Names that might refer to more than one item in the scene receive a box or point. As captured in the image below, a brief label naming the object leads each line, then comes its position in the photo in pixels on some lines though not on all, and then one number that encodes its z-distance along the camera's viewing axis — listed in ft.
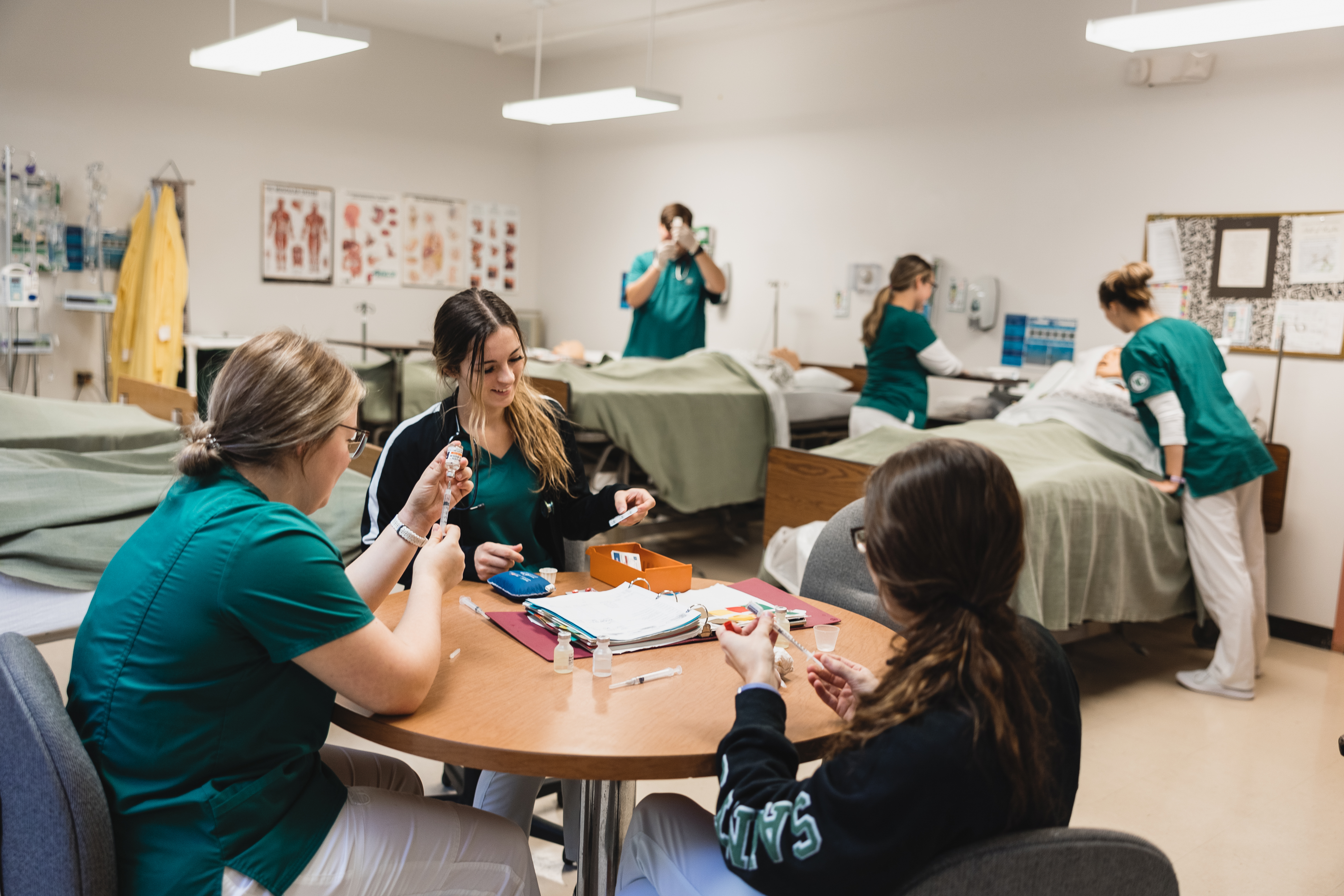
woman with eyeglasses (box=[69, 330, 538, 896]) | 4.08
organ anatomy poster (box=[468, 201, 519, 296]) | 25.73
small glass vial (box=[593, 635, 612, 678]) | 5.06
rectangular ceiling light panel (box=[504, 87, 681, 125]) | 16.69
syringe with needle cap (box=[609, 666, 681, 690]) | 4.96
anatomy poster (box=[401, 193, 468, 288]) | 24.64
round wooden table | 4.21
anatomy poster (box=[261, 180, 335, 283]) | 22.43
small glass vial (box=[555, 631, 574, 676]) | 5.08
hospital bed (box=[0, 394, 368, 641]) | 8.46
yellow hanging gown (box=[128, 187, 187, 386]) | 19.94
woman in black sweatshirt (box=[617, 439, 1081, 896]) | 3.40
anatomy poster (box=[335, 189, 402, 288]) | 23.62
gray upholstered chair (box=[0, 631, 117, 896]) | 3.82
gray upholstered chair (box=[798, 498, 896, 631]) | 7.06
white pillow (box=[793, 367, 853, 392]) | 18.02
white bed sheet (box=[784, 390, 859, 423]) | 17.24
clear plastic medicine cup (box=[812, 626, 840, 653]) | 5.65
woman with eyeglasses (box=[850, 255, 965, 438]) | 14.96
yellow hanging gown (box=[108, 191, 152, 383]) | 20.25
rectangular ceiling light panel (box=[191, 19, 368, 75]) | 13.39
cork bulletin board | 13.74
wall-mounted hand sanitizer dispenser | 16.99
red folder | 5.40
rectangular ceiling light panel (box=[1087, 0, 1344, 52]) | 10.54
